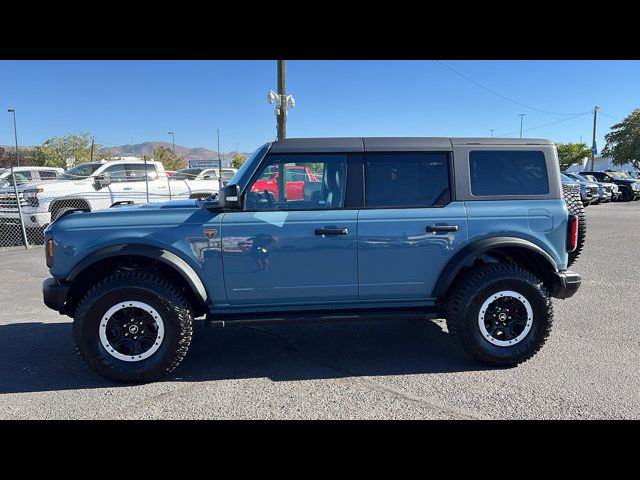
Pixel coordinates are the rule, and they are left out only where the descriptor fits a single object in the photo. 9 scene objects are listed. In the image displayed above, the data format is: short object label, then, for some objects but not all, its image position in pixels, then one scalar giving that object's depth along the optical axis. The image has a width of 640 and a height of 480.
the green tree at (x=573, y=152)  62.25
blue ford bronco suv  3.56
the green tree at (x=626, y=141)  42.44
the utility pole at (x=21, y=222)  9.35
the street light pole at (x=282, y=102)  12.25
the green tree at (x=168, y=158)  53.25
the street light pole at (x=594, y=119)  45.95
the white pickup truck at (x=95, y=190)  10.15
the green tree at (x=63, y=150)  50.16
